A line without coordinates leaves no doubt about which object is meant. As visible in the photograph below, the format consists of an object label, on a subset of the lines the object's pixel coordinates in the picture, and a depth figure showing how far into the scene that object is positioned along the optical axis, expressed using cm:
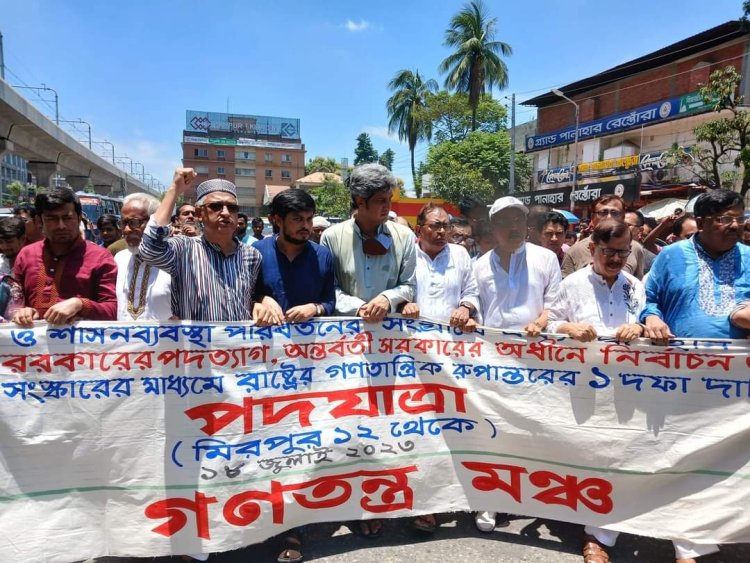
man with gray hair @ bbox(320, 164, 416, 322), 264
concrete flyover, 1791
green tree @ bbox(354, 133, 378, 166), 7931
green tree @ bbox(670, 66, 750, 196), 1212
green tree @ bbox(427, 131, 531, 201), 3209
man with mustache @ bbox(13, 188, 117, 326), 236
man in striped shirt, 241
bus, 2503
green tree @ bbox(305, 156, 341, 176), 6781
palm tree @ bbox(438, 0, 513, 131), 3391
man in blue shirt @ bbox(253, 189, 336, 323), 251
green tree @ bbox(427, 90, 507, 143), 3831
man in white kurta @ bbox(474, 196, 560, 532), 288
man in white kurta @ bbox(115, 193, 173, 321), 279
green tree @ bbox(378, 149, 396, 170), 7532
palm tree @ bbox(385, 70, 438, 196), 4275
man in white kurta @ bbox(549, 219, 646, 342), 257
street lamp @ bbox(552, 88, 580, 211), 2337
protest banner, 228
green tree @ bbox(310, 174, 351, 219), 4428
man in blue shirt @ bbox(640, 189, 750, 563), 248
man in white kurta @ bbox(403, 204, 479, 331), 295
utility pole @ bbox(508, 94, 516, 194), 2606
